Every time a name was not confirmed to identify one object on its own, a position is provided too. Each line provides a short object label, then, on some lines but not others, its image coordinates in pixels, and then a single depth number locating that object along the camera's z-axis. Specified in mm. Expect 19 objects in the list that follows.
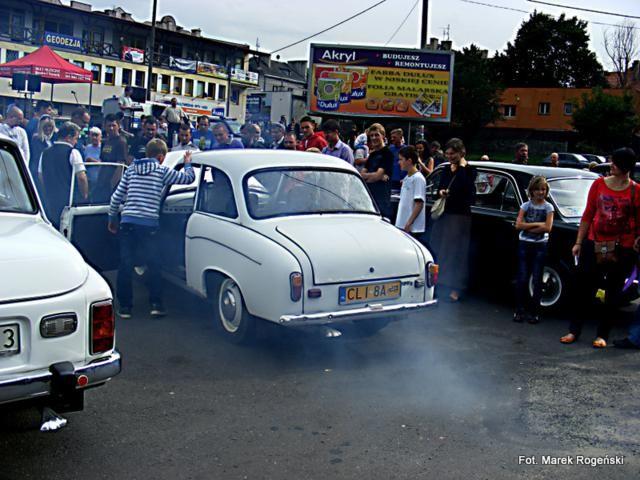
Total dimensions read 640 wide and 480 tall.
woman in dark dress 8070
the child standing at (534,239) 7336
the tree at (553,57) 72375
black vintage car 7629
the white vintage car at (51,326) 3443
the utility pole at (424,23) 18297
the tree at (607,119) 49406
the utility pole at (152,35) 29062
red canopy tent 18969
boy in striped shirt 6777
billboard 17953
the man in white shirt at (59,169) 8578
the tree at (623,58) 65562
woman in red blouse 6320
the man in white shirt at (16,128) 10336
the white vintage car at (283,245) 5652
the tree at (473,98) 58625
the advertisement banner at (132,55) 59250
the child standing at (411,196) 7906
